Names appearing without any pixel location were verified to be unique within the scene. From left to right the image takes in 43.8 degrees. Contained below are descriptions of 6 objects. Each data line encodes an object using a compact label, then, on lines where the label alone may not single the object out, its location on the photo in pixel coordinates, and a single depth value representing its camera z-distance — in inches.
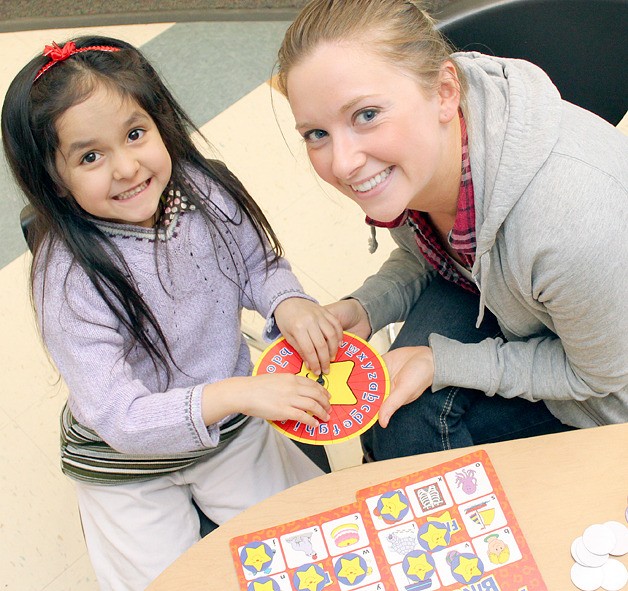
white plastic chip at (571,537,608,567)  35.1
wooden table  37.0
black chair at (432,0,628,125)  50.2
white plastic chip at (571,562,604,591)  35.0
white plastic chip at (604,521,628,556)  35.6
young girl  44.5
